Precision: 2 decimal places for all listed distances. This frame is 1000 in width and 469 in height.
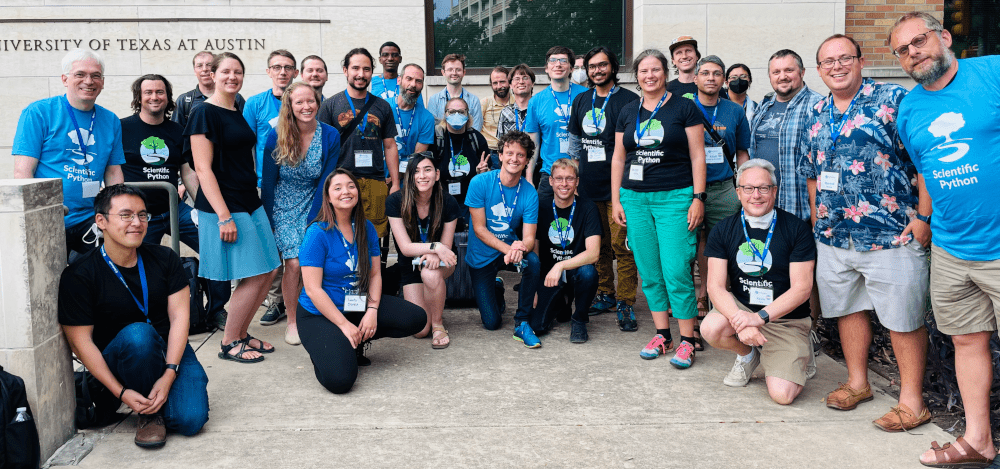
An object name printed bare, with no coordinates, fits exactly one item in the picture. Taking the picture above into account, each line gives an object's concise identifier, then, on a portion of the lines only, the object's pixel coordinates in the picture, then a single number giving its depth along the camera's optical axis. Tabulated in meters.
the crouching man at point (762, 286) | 4.14
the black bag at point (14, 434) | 3.10
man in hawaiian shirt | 3.69
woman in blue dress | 4.91
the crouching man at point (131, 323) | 3.58
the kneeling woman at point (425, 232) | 5.38
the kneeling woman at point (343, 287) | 4.50
